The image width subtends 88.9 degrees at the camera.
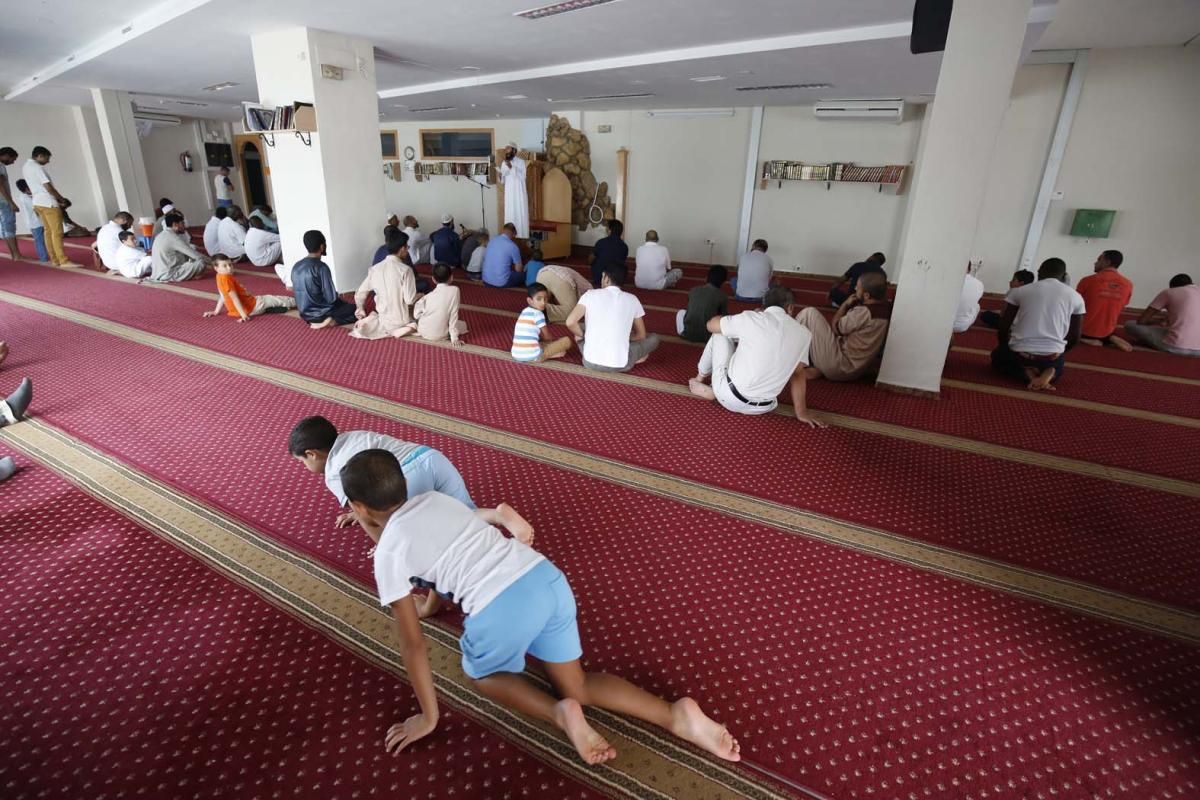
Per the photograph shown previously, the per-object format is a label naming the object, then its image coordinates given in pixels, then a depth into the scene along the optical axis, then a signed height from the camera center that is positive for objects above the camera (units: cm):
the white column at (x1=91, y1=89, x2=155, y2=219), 938 +35
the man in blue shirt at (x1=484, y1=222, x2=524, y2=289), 667 -81
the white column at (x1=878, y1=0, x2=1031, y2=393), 310 +12
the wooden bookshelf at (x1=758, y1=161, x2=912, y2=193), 791 +31
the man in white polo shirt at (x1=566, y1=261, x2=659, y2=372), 393 -82
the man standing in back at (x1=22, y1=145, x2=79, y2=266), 707 -37
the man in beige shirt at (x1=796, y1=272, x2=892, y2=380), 391 -85
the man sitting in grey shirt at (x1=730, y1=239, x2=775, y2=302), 652 -80
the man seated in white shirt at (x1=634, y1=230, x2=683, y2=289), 688 -79
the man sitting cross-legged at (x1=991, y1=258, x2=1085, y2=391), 398 -77
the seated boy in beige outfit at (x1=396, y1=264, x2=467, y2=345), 453 -92
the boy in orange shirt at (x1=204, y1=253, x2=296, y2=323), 495 -99
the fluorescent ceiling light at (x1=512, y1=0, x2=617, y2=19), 430 +124
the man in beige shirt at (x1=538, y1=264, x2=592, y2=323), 534 -84
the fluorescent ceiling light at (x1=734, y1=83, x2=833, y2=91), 676 +118
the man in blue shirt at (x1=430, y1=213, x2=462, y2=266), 768 -73
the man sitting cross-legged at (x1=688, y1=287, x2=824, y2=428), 312 -82
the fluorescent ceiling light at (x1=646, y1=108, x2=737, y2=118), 880 +113
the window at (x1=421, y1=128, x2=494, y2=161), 1163 +74
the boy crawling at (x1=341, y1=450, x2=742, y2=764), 128 -85
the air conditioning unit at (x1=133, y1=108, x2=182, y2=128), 1203 +106
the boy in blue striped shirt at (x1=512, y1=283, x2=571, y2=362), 417 -97
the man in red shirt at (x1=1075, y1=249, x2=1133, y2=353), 502 -72
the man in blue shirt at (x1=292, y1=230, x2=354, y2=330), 479 -85
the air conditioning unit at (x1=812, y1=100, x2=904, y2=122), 744 +105
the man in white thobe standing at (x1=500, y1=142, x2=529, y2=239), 896 -8
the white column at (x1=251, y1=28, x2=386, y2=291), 538 +25
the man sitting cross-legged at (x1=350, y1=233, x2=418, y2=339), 471 -84
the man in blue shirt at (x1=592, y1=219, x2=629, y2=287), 692 -67
